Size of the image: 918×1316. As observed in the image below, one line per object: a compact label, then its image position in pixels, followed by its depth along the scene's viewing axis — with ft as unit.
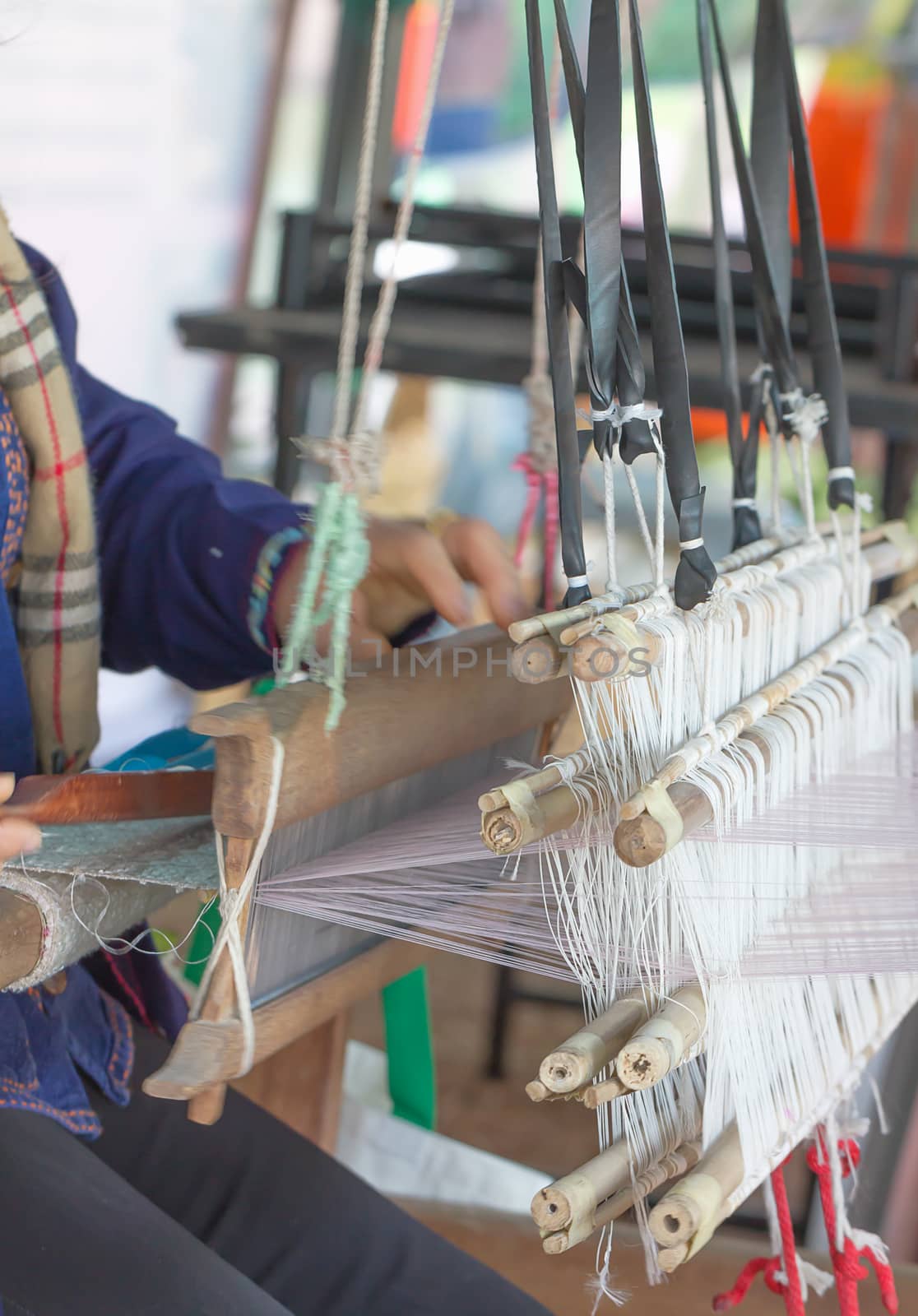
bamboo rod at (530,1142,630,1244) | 5.18
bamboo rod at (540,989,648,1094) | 5.17
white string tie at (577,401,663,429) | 5.34
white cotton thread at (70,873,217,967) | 5.43
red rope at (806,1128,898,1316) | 5.81
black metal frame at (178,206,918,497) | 9.85
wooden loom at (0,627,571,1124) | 5.20
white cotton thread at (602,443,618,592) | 5.33
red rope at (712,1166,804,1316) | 5.78
